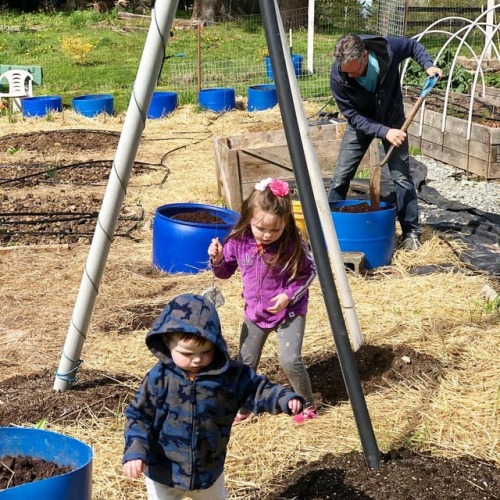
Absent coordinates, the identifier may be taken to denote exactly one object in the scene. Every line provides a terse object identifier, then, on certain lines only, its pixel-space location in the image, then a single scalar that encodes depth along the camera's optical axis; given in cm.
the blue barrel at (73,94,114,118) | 1313
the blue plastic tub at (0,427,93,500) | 246
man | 586
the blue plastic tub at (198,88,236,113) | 1350
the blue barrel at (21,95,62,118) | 1305
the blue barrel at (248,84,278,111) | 1360
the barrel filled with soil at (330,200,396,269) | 607
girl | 358
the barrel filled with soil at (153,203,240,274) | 601
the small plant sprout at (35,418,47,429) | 355
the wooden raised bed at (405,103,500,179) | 876
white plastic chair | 1423
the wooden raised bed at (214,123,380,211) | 714
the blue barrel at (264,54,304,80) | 1552
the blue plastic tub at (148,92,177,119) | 1317
